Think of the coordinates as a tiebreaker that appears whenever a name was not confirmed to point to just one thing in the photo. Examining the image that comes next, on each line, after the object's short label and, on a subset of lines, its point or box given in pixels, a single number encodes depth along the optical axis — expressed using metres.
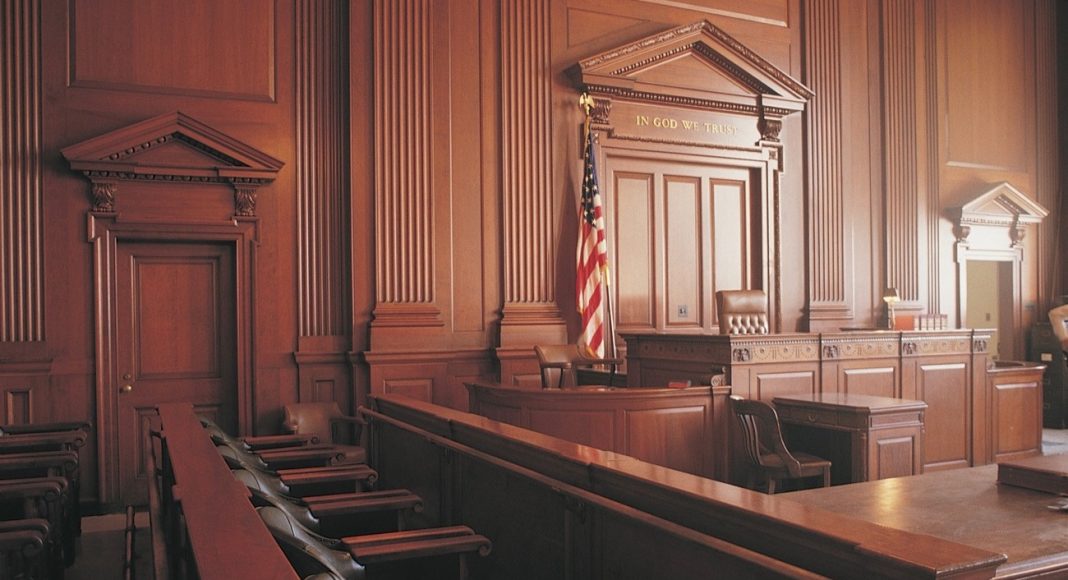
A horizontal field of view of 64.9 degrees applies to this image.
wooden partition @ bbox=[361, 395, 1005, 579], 1.80
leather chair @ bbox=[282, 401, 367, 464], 6.52
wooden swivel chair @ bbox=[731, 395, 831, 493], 5.61
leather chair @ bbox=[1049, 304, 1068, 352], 10.57
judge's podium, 6.38
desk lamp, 8.38
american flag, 7.77
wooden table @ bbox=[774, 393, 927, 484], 5.78
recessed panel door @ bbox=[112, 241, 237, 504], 6.42
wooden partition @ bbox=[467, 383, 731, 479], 5.68
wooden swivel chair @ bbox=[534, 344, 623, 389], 7.09
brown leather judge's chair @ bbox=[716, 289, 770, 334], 7.43
